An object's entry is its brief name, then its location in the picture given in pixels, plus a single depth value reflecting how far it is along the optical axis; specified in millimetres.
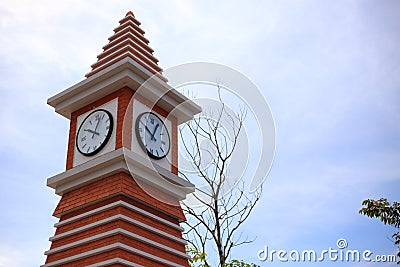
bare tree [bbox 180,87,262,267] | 11750
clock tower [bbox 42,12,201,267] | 8781
